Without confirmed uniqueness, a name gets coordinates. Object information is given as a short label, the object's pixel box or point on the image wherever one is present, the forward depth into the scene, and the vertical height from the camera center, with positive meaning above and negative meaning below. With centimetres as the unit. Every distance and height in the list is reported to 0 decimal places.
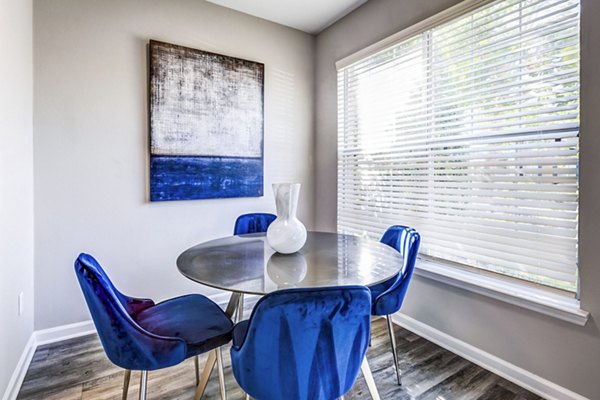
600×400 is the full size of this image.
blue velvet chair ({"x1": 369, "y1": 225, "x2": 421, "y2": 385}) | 179 -52
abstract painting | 262 +62
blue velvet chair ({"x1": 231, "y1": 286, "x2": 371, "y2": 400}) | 97 -46
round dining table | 130 -33
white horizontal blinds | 170 +37
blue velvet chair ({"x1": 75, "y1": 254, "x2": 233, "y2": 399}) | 122 -59
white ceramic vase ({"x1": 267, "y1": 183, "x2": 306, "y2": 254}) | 172 -16
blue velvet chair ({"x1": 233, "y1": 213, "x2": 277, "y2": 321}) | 257 -22
